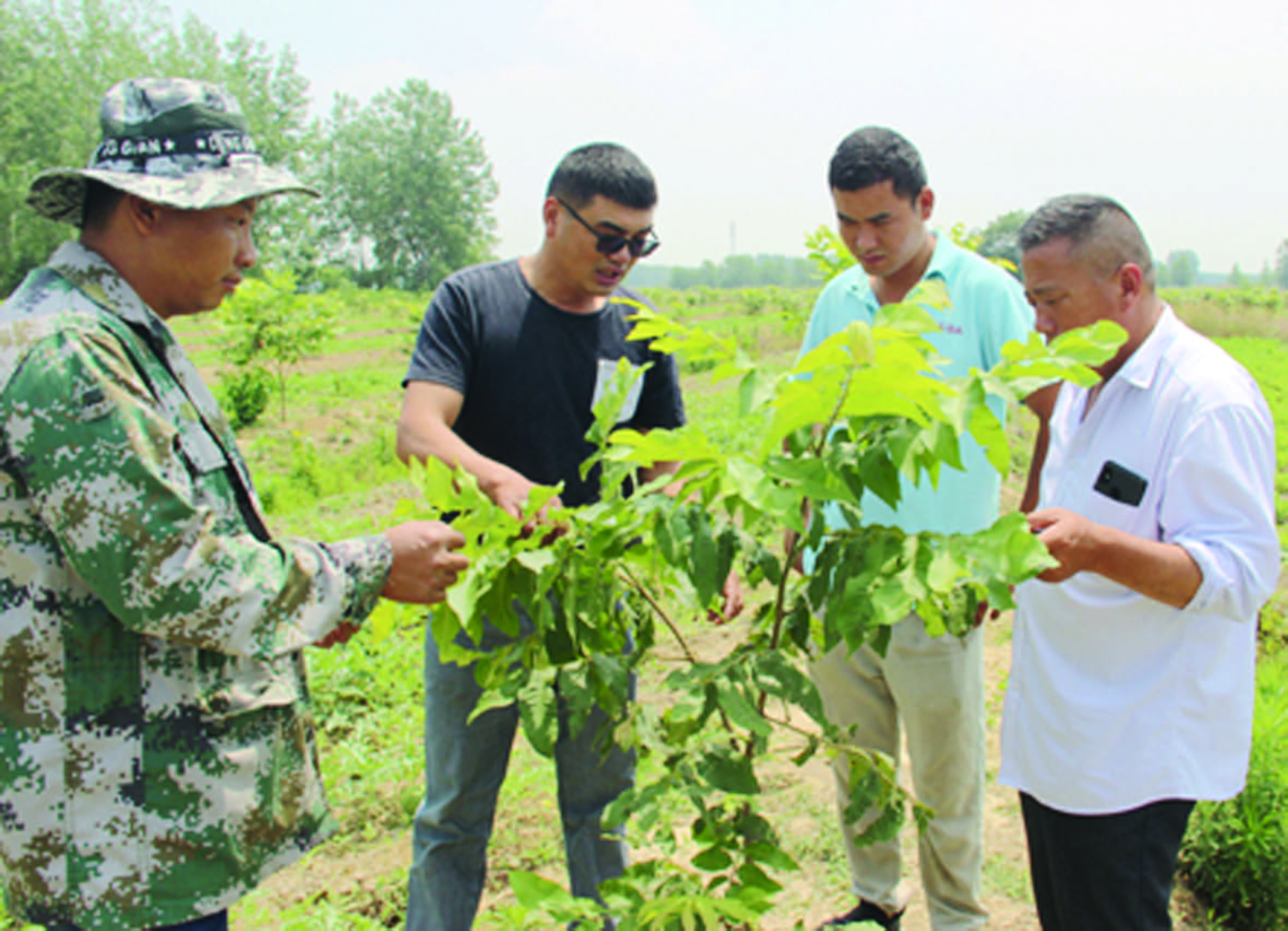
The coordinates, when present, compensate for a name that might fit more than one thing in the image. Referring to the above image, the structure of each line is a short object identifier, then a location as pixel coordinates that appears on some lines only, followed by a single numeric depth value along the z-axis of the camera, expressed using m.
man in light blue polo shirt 2.47
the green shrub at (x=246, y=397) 10.82
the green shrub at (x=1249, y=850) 2.90
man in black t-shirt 2.39
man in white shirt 1.66
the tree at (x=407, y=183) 56.09
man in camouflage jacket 1.39
